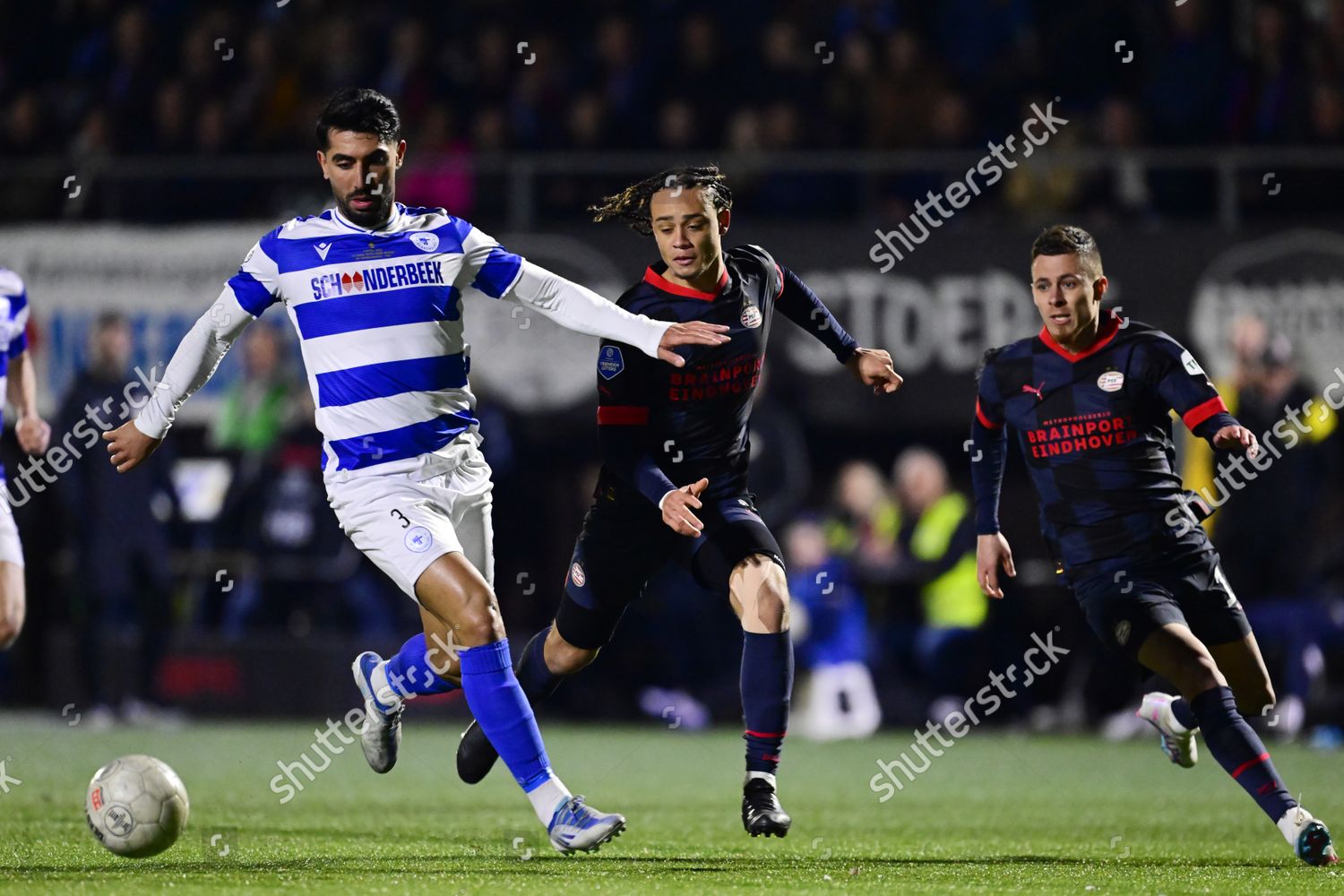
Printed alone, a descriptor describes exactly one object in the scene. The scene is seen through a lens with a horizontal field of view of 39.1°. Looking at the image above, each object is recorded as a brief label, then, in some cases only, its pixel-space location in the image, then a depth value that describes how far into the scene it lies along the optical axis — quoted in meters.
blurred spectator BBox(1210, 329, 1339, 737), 11.71
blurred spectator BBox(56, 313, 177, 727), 12.25
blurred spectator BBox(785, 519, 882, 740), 12.44
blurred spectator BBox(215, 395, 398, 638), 13.11
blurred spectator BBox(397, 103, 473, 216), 12.91
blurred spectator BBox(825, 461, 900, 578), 12.80
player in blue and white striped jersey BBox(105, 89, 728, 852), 5.92
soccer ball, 5.68
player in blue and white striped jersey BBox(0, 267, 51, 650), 6.59
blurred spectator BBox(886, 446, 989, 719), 12.35
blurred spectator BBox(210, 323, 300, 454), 13.27
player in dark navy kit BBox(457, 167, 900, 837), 6.30
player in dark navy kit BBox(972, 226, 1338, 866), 6.22
